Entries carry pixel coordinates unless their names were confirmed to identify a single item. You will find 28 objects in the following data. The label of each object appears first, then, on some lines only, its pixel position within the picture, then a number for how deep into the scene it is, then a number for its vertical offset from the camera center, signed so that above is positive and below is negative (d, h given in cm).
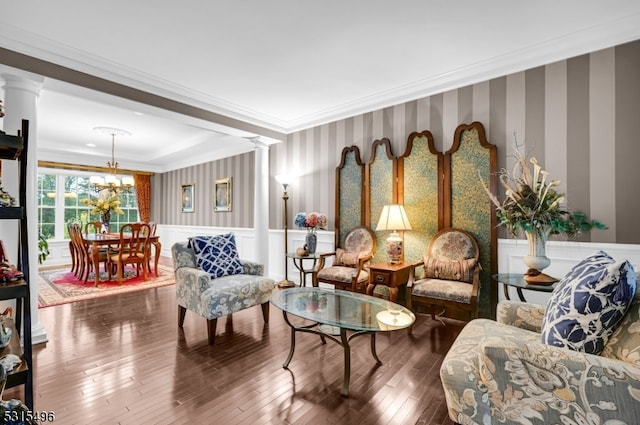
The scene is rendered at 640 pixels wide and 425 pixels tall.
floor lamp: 476 -29
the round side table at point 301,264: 408 -76
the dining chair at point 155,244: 566 -58
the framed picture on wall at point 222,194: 643 +40
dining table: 494 -45
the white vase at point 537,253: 254 -34
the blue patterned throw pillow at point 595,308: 130 -42
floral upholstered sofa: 115 -69
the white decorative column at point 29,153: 273 +57
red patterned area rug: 429 -114
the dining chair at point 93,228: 650 -32
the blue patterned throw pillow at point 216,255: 321 -44
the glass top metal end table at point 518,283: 247 -60
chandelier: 541 +64
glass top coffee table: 201 -72
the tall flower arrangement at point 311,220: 416 -10
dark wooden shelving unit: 133 -32
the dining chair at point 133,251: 510 -63
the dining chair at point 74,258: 576 -83
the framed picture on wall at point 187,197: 747 +41
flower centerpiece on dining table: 574 +11
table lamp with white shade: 338 -14
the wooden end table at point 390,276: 313 -66
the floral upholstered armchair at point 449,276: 280 -65
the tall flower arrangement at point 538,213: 249 -1
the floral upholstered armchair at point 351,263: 354 -62
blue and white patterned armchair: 279 -74
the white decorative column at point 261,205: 501 +13
